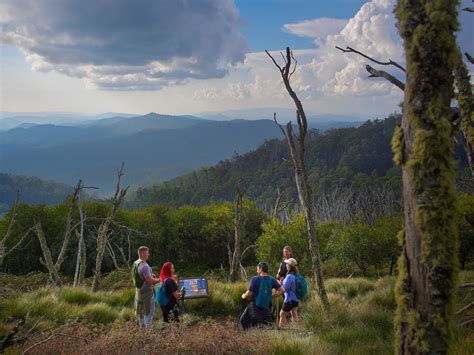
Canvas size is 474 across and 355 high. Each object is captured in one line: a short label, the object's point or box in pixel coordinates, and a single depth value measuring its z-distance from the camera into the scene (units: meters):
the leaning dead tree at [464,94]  4.32
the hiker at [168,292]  8.12
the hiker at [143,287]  8.27
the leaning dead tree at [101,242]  13.85
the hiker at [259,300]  8.05
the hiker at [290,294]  8.47
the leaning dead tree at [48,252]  14.47
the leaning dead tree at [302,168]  8.52
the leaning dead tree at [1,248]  11.85
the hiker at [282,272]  9.66
